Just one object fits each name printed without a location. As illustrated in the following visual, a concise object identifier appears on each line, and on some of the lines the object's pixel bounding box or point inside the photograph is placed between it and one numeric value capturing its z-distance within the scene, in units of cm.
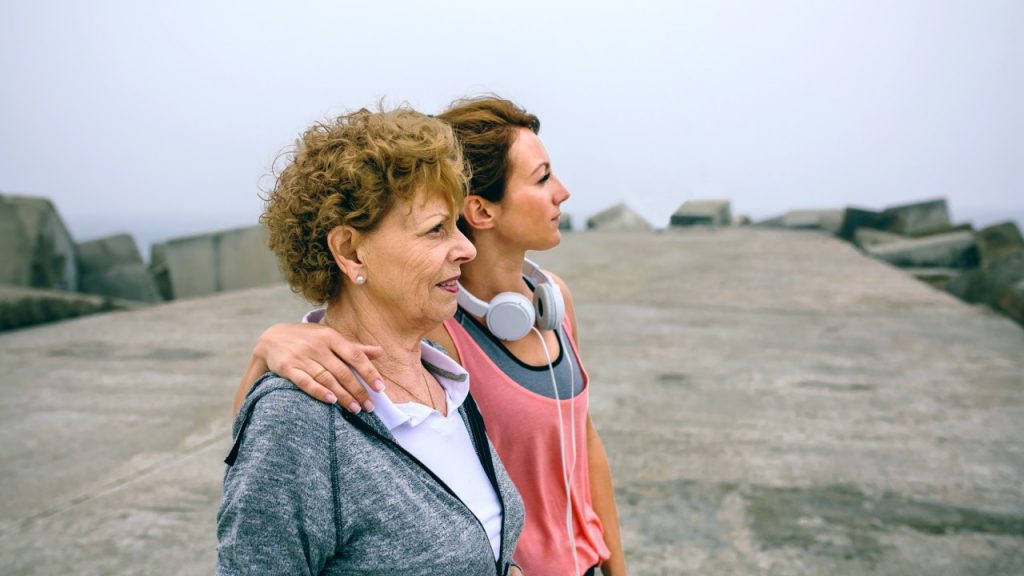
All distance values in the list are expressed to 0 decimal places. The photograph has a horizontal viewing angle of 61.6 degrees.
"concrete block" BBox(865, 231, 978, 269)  1086
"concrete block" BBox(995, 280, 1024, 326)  689
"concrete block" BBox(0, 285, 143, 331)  701
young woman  174
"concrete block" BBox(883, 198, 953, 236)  1395
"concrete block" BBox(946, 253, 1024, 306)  766
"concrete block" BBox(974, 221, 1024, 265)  1039
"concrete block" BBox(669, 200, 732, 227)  1590
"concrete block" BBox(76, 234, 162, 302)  912
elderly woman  115
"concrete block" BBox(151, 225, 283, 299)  925
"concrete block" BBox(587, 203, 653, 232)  1608
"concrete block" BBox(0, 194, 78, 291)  818
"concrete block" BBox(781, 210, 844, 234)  1588
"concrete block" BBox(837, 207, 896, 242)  1425
